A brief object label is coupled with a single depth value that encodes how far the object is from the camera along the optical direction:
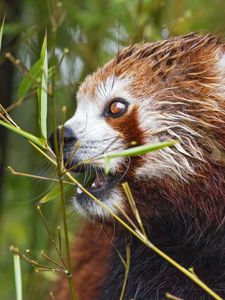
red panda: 5.59
